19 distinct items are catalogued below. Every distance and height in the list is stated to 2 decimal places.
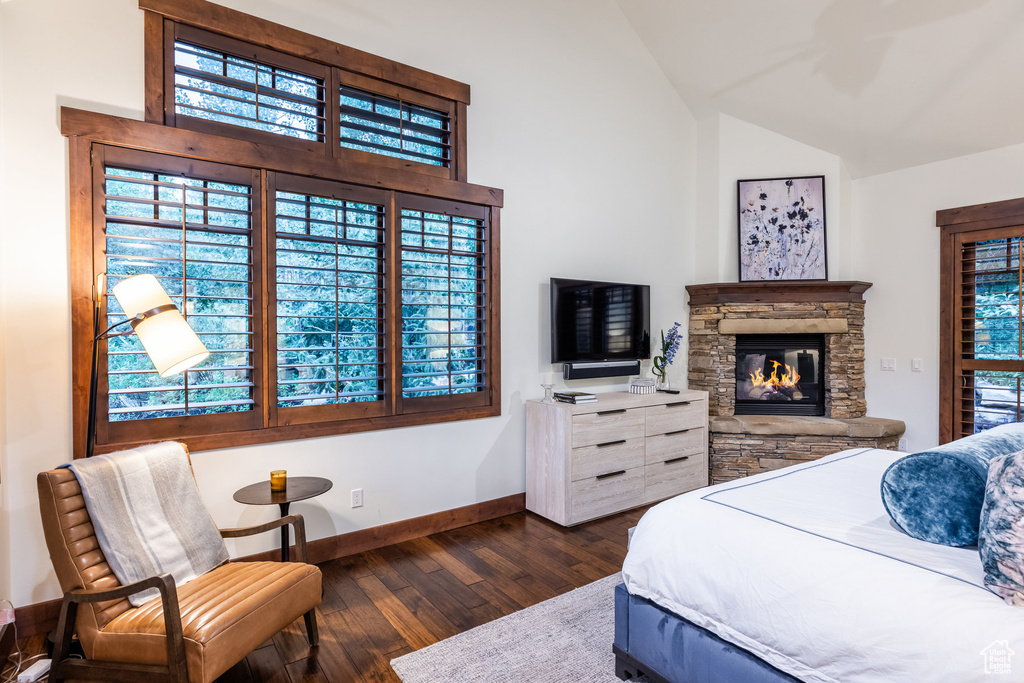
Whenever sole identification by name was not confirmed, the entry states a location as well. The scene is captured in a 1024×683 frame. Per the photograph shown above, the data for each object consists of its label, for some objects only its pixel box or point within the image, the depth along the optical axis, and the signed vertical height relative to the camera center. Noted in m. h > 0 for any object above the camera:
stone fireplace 4.38 -0.31
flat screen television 3.85 +0.12
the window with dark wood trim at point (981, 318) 3.87 +0.13
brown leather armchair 1.62 -0.89
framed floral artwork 4.58 +0.92
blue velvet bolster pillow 1.51 -0.45
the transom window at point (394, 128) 3.15 +1.29
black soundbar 3.97 -0.25
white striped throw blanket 1.84 -0.65
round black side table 2.38 -0.71
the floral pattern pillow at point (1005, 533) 1.22 -0.47
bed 1.22 -0.68
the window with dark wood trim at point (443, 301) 3.35 +0.24
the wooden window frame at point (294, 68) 2.55 +1.51
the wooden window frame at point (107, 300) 2.40 +0.17
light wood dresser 3.52 -0.82
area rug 2.00 -1.25
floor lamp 1.94 +0.05
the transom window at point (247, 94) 2.65 +1.29
